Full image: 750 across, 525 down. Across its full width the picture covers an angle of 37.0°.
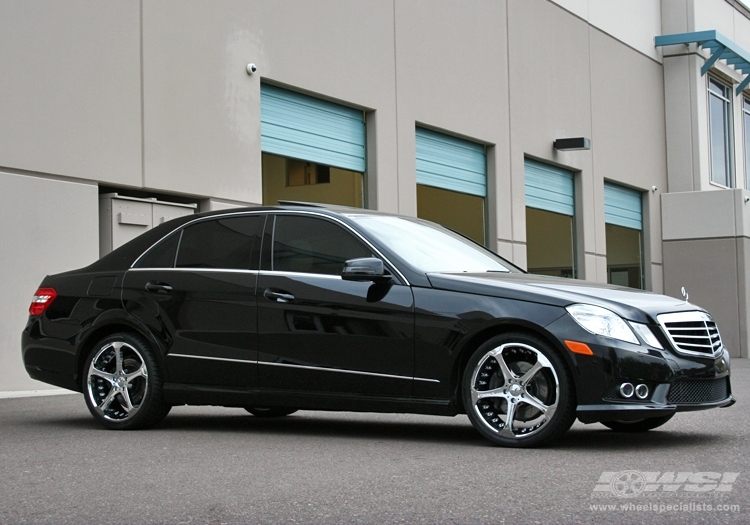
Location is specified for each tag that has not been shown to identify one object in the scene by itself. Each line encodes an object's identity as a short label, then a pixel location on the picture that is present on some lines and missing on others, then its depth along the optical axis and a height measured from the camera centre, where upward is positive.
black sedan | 6.33 -0.18
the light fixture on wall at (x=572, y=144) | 23.30 +3.26
